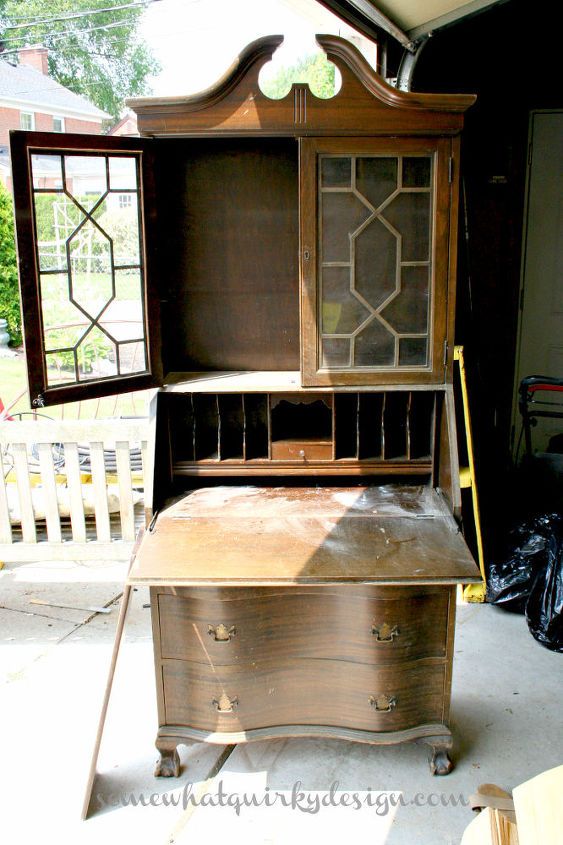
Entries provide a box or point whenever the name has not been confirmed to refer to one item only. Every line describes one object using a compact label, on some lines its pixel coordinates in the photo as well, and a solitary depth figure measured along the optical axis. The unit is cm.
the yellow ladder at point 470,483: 269
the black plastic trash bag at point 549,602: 278
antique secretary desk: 200
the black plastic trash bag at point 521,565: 298
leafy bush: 782
